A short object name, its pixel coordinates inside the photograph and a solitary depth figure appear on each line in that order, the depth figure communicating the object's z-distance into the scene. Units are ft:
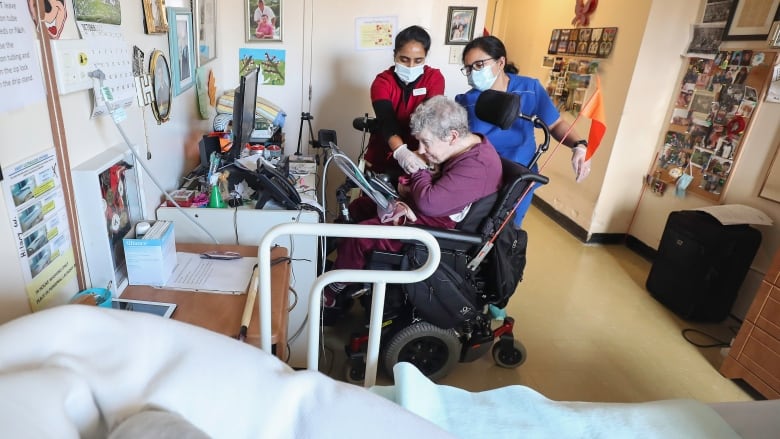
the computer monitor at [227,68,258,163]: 5.60
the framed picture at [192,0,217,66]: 6.81
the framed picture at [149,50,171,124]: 4.83
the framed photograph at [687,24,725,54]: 9.07
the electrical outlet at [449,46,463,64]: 9.44
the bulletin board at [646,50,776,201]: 8.36
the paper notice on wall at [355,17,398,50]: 9.26
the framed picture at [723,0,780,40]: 8.06
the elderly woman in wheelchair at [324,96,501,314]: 5.32
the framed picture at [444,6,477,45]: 9.20
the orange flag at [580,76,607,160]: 5.79
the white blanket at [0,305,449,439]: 1.63
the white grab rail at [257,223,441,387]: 2.70
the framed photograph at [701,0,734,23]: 8.87
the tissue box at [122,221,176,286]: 3.92
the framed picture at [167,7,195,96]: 5.53
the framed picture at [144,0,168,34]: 4.63
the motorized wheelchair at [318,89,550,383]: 5.29
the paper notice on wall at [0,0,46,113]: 2.48
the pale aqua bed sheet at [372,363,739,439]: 2.94
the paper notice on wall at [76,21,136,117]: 3.51
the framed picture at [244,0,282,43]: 8.79
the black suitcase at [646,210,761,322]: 7.80
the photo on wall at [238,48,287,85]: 9.12
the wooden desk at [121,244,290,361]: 3.55
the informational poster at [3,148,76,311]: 2.66
